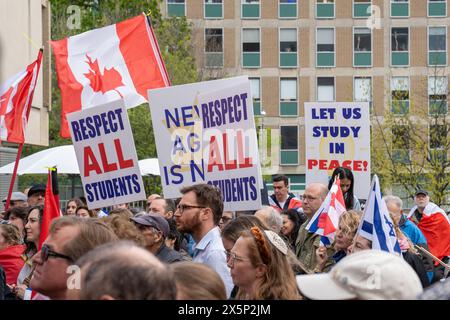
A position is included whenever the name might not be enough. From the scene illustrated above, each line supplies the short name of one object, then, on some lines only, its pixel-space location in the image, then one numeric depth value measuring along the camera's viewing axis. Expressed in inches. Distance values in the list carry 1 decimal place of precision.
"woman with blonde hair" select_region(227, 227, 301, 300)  203.8
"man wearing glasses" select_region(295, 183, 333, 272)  342.6
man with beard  271.9
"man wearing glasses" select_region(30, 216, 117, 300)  172.7
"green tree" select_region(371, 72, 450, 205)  1588.3
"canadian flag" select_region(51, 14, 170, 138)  537.0
